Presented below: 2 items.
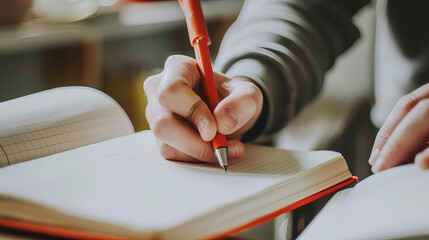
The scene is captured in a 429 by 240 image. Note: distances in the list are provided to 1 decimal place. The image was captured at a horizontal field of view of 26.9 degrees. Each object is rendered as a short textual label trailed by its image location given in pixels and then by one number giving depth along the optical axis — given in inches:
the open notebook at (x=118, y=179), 17.6
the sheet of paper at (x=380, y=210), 17.2
